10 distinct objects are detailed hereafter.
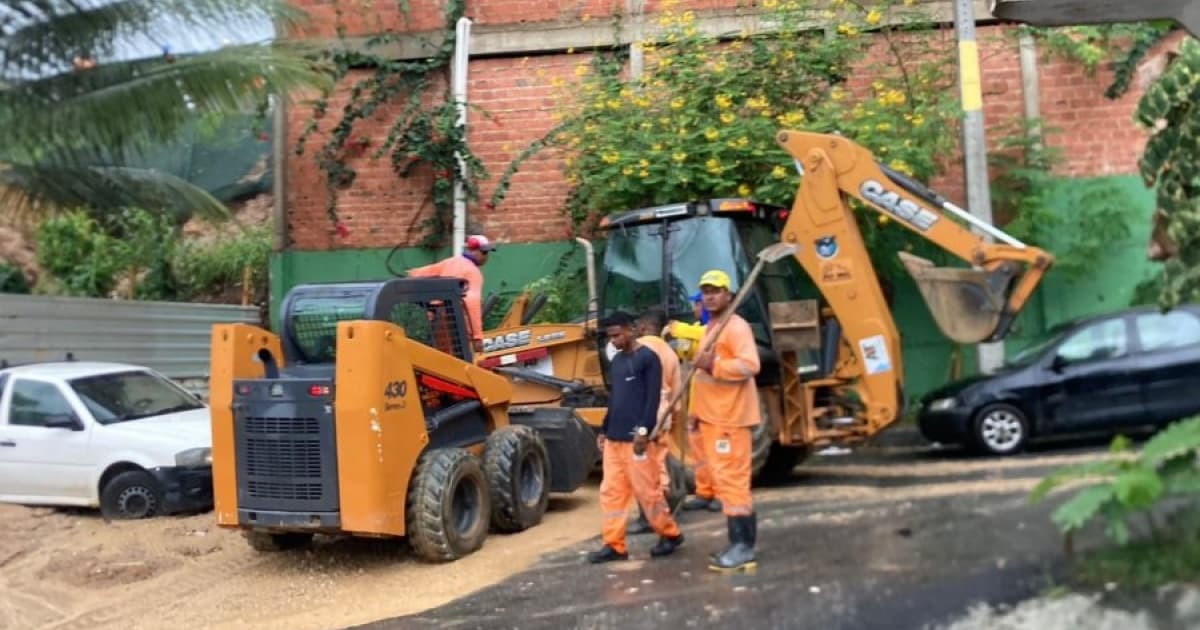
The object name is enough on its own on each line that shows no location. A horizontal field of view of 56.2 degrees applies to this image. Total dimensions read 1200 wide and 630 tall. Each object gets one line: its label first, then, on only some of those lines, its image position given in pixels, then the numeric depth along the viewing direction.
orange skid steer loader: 7.38
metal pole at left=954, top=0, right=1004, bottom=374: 11.66
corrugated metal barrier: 12.38
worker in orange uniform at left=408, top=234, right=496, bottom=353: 9.27
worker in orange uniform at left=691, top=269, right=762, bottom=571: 6.79
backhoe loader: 8.26
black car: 10.16
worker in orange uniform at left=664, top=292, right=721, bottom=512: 8.16
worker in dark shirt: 7.34
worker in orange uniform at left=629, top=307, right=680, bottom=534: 7.68
